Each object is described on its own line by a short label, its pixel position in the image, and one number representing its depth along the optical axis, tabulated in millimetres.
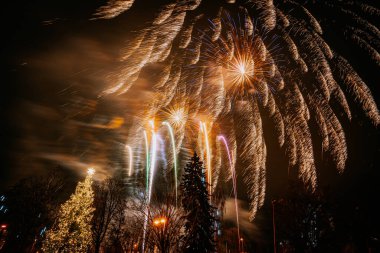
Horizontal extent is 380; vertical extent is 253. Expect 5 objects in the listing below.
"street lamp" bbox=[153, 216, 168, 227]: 16308
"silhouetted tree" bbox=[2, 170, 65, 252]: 28641
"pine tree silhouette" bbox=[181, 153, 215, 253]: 23795
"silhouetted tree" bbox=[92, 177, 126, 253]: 26438
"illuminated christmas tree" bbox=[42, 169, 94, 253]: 26188
